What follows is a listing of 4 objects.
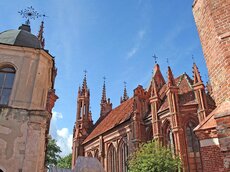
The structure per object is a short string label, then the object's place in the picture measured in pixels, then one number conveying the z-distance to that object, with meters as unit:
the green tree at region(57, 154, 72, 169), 52.73
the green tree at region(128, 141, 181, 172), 17.67
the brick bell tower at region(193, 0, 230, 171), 5.78
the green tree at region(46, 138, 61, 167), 37.78
